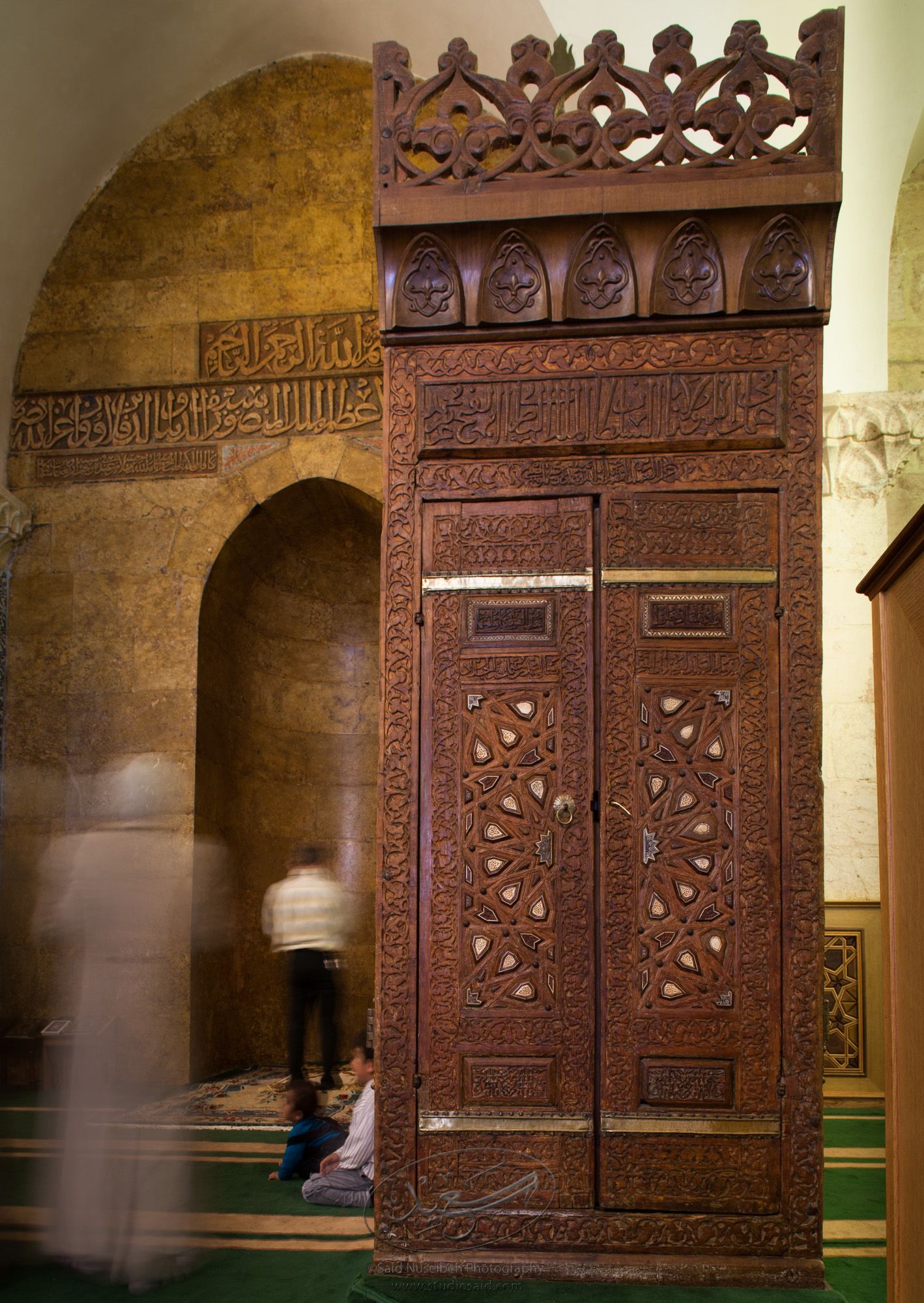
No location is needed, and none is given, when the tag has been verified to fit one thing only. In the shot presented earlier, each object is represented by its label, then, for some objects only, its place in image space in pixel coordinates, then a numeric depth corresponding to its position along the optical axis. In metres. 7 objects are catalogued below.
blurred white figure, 3.15
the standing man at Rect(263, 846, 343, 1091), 5.47
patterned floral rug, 5.39
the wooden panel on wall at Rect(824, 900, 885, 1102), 5.71
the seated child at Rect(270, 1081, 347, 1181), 4.25
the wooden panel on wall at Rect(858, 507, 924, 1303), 1.67
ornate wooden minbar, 3.23
